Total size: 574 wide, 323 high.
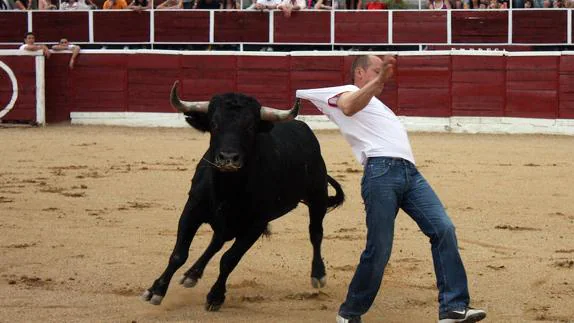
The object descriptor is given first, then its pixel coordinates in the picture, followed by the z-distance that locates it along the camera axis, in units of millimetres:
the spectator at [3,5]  19152
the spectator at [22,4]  18766
